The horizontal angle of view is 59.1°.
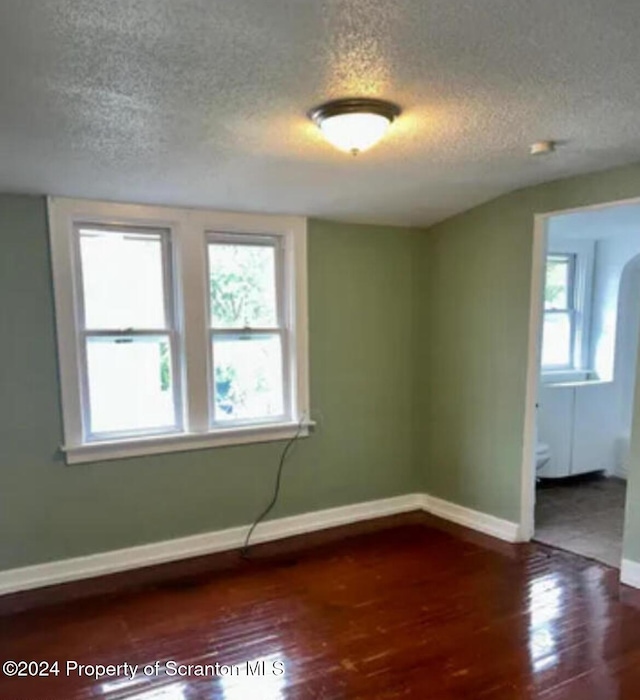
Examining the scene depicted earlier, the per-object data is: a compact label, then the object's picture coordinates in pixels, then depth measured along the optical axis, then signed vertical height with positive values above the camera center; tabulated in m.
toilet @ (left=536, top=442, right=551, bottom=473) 4.78 -1.35
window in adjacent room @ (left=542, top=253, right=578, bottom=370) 5.32 -0.16
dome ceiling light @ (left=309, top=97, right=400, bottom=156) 2.11 +0.68
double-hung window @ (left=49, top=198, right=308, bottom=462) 3.27 -0.18
